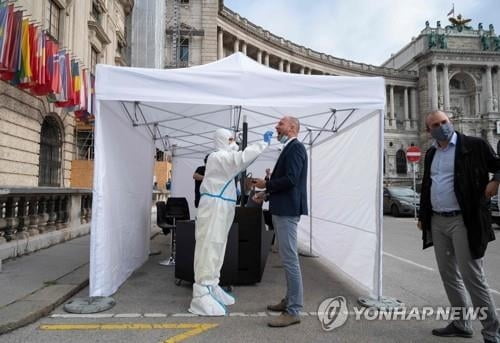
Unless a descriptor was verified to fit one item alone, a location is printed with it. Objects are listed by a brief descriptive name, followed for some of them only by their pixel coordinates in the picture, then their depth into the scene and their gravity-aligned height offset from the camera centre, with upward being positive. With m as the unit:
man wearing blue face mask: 3.65 -0.16
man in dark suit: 4.26 -0.17
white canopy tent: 5.11 +0.81
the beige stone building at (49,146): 7.84 +1.83
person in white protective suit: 4.61 -0.30
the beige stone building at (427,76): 71.01 +21.71
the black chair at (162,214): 8.12 -0.41
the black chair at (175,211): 7.91 -0.34
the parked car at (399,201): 21.38 -0.33
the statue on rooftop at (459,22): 87.19 +36.49
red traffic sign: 21.27 +2.06
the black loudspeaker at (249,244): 5.88 -0.72
